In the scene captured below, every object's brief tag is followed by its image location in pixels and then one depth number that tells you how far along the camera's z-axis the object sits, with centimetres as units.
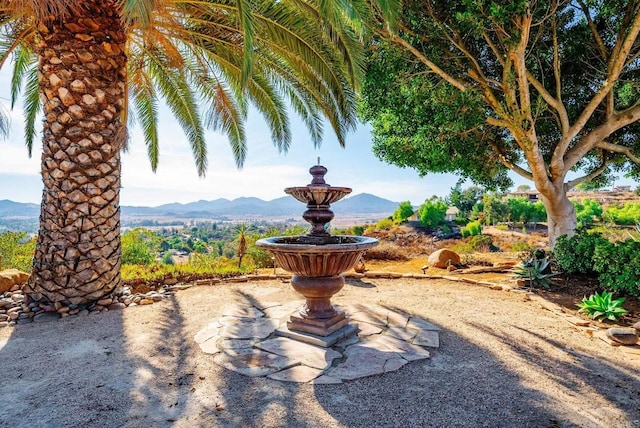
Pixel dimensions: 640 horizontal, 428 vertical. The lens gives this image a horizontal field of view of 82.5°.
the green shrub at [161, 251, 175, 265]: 997
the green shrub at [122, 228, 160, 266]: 916
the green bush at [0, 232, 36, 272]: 829
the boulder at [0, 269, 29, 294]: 611
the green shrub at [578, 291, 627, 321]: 482
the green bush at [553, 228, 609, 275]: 647
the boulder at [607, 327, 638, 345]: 408
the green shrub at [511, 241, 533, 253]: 1168
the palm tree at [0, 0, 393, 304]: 514
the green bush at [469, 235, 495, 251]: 1305
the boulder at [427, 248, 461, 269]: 895
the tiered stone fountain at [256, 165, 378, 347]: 386
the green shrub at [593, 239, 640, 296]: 541
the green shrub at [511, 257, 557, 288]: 670
